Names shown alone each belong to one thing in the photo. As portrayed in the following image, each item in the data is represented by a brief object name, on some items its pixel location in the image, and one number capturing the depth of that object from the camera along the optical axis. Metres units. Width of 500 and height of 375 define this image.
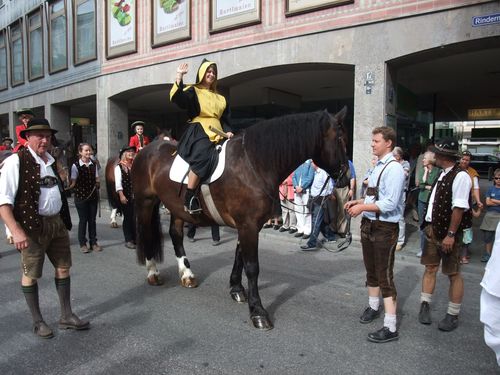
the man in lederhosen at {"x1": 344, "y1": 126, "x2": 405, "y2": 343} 3.42
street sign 6.66
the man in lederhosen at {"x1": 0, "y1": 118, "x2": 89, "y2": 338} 3.25
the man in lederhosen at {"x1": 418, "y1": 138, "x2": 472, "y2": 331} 3.64
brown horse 3.94
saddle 4.26
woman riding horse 4.26
